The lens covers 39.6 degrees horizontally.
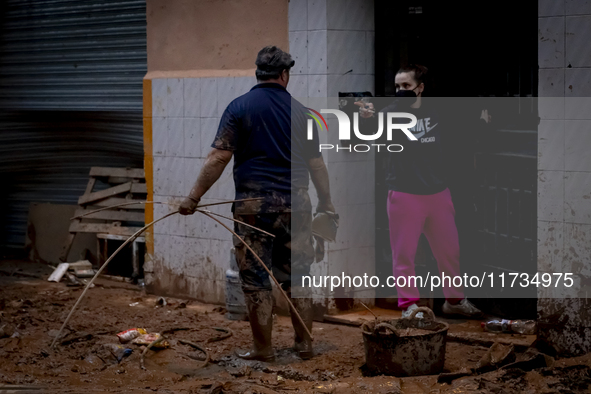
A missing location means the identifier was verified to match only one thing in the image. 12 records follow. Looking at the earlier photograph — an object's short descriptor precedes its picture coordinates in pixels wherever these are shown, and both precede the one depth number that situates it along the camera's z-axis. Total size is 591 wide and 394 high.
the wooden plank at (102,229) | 9.30
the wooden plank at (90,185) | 9.81
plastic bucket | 5.63
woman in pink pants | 6.85
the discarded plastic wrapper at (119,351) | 6.46
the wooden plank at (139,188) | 9.33
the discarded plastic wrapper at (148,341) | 6.72
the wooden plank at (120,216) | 9.41
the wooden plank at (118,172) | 9.54
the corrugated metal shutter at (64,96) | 9.45
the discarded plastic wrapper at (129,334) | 6.83
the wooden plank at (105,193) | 9.52
